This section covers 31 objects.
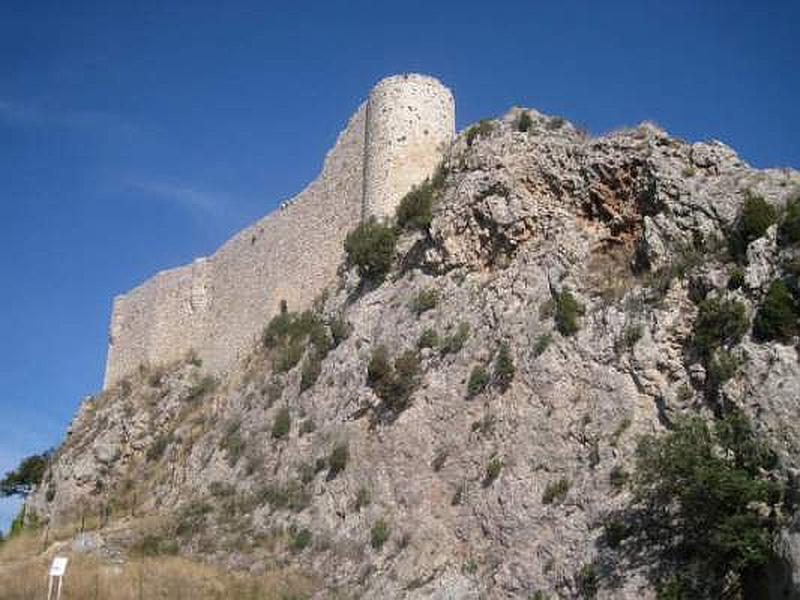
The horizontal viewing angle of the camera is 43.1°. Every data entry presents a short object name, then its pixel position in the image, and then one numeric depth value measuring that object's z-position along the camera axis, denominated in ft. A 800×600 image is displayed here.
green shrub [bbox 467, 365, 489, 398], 63.77
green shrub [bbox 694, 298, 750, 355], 54.24
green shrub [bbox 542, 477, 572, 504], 55.16
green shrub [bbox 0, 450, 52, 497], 127.95
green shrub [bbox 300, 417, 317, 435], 72.36
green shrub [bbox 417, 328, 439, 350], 68.69
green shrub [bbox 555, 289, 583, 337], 62.08
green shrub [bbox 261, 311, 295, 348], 88.53
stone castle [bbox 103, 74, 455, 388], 83.05
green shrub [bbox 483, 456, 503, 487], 58.44
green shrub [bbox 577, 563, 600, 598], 49.75
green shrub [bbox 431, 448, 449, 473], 61.87
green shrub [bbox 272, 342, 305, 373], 81.61
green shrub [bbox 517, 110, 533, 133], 76.84
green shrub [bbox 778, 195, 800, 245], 55.21
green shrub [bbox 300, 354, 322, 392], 76.59
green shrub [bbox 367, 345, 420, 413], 67.51
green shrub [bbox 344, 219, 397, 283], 77.56
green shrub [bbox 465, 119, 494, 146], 78.70
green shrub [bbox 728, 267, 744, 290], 56.08
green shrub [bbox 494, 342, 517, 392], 62.49
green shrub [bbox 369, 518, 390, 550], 59.41
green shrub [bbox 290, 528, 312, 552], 62.95
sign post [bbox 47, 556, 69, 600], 48.52
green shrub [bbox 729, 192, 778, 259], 57.41
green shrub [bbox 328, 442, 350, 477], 66.54
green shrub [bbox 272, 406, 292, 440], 74.54
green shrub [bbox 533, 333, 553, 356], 62.03
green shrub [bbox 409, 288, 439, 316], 71.67
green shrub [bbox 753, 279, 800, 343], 52.11
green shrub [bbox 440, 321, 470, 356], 67.36
